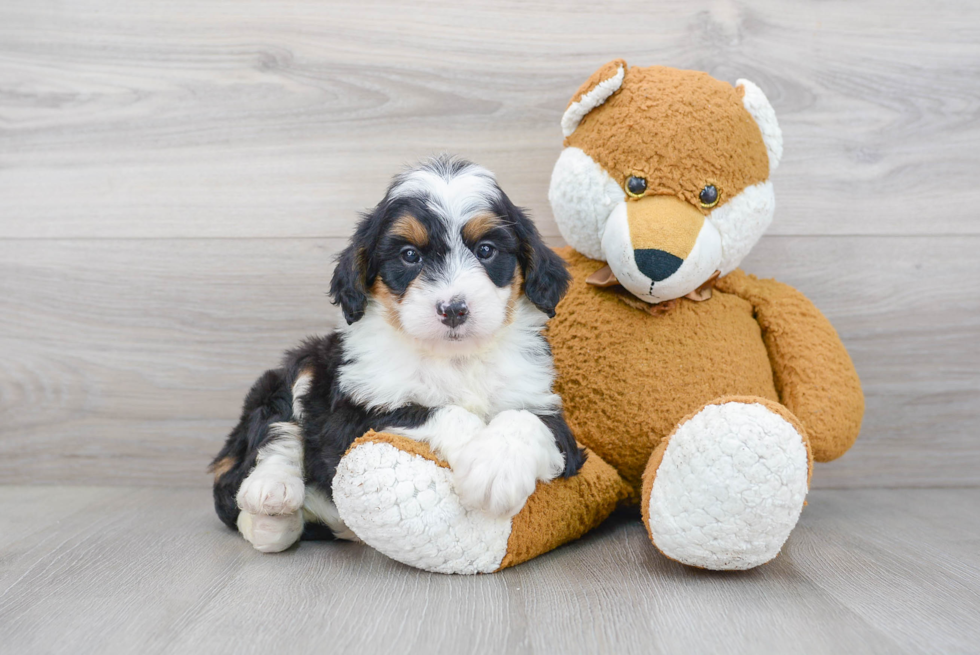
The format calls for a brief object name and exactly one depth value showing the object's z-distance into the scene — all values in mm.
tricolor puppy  679
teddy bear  707
